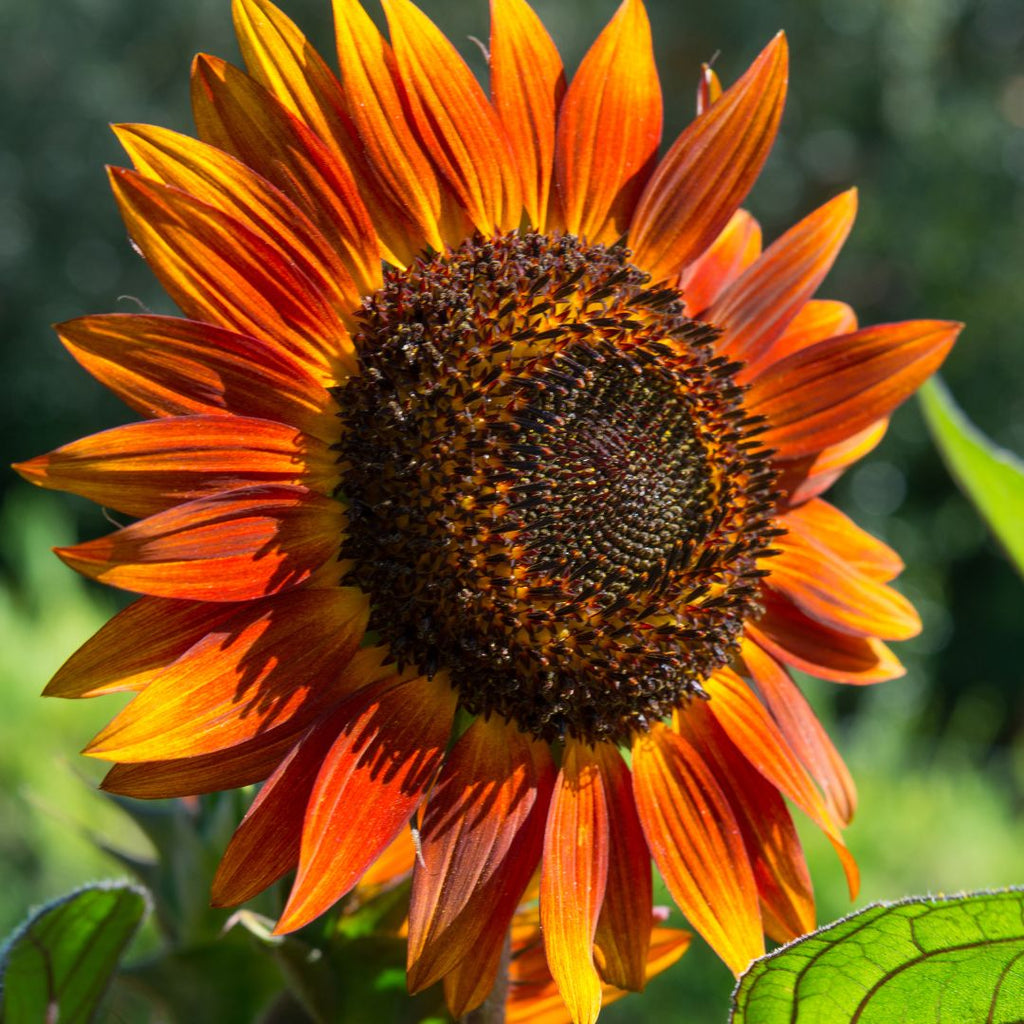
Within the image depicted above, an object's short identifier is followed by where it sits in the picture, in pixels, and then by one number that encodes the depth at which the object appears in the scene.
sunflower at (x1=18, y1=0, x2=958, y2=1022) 0.48
